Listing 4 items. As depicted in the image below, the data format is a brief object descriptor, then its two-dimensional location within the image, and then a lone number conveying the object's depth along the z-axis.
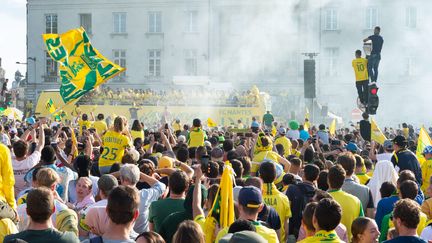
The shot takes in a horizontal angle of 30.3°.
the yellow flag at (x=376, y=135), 15.67
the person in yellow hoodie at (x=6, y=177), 7.77
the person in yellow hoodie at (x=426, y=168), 11.30
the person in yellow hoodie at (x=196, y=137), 15.50
